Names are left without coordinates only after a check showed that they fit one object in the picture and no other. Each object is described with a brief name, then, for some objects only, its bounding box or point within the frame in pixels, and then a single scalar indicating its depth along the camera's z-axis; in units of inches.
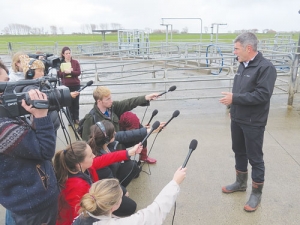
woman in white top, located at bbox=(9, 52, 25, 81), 125.5
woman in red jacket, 70.2
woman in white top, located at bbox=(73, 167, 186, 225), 55.7
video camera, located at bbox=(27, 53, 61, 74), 143.8
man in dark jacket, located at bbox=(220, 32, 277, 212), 92.0
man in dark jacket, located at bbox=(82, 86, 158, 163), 112.8
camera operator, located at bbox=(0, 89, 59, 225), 53.7
